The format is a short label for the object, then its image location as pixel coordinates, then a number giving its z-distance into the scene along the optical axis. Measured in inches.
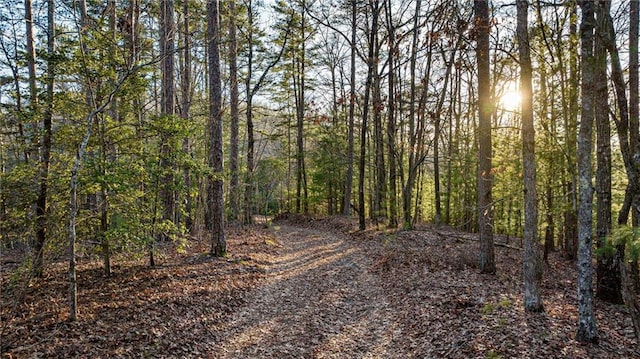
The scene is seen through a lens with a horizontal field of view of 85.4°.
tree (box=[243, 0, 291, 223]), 768.2
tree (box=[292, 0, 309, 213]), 917.3
